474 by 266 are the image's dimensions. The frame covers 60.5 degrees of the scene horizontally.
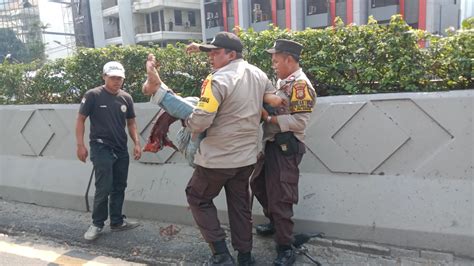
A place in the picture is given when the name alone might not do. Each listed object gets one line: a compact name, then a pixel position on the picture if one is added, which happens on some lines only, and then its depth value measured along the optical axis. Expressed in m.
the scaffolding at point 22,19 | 51.12
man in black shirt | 4.04
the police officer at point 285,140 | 3.14
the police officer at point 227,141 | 2.92
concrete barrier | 3.16
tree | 46.82
